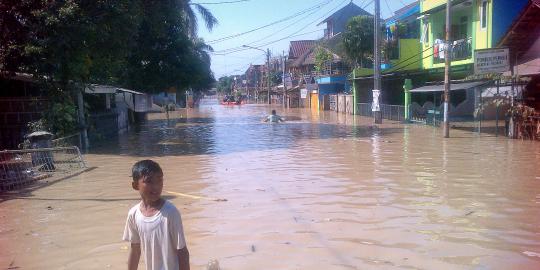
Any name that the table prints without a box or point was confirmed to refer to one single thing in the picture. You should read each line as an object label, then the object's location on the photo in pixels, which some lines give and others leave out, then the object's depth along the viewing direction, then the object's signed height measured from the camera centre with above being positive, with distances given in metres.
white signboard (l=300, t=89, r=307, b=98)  63.28 +1.12
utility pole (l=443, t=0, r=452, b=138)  20.25 +1.02
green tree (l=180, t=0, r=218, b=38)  36.00 +6.04
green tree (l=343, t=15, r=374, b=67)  41.94 +5.28
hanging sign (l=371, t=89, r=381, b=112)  31.20 +0.03
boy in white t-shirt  3.65 -0.85
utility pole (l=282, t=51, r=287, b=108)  70.94 +1.05
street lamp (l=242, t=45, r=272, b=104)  78.89 +7.24
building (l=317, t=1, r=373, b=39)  66.00 +10.68
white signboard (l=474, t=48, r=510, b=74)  19.59 +1.46
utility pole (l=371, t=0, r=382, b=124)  29.89 +1.63
